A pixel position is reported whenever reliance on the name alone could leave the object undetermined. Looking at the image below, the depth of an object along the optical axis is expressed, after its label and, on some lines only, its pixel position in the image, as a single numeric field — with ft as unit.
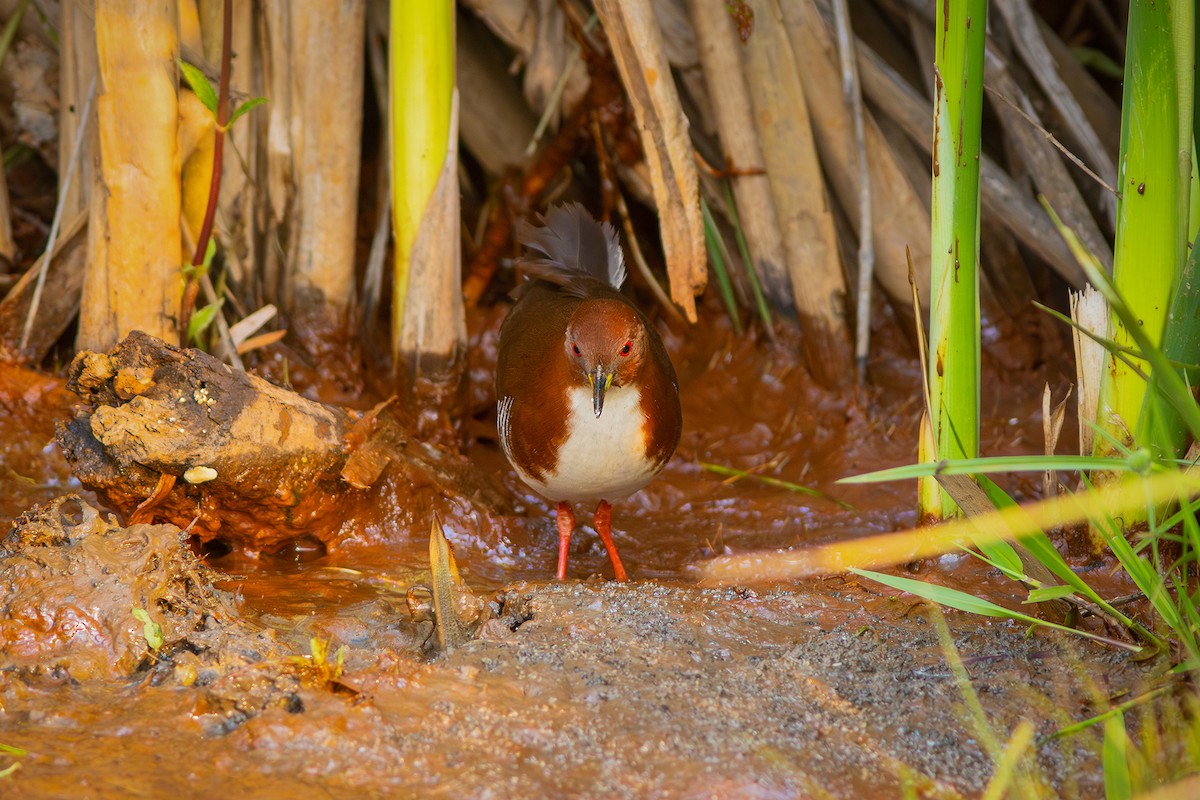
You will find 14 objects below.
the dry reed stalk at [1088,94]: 28.50
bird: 21.21
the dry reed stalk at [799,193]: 26.91
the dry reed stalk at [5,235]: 26.45
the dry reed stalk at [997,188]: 27.43
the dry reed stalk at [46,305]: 24.32
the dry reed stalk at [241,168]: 25.26
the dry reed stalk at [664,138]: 22.53
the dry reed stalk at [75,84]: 24.22
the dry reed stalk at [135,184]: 21.08
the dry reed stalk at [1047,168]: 26.66
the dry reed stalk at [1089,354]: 18.17
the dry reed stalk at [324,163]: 25.32
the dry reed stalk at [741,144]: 26.91
